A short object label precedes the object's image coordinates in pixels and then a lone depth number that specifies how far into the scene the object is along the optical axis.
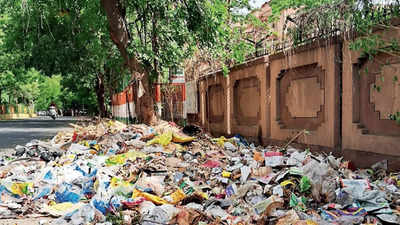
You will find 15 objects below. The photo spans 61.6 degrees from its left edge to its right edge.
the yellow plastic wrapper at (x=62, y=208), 3.92
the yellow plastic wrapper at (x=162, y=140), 6.96
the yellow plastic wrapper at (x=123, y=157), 5.86
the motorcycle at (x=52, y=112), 33.47
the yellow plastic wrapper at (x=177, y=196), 3.96
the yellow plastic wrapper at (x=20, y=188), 4.56
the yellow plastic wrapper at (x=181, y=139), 7.19
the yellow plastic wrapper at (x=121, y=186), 4.28
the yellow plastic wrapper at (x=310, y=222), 3.00
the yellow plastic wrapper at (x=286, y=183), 3.98
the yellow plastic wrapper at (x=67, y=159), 6.07
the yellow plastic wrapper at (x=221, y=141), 7.86
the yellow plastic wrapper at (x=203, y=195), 4.02
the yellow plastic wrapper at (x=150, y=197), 3.89
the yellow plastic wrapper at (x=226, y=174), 4.91
